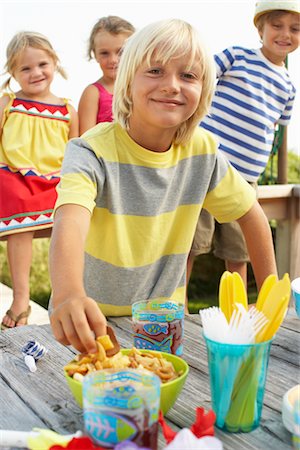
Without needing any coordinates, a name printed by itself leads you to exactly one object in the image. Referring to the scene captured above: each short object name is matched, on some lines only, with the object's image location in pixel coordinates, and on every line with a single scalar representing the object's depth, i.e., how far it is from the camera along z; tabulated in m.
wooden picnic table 0.73
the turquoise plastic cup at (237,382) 0.70
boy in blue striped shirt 2.52
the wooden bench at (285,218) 3.06
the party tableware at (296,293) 1.09
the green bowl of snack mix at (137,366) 0.75
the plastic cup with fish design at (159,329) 0.97
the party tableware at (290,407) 0.72
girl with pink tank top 2.59
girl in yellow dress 2.38
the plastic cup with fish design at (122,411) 0.62
